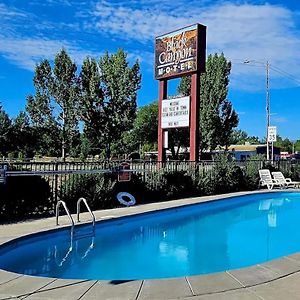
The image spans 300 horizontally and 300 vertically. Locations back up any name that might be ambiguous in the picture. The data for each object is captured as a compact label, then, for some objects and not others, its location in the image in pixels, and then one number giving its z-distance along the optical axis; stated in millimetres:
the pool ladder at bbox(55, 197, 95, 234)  7508
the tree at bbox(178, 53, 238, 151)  36750
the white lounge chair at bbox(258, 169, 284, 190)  18067
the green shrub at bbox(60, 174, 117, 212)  10578
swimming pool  6336
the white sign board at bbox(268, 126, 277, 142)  24641
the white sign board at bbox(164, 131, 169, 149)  18383
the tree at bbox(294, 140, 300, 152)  115062
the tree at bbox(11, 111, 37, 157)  37678
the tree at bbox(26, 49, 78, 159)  32156
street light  29906
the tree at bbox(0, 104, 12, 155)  37938
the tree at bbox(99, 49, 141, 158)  31516
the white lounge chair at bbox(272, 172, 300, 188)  18622
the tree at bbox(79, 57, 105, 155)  31130
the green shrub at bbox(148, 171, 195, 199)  13469
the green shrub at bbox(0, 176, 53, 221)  8992
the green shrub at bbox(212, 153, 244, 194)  16156
